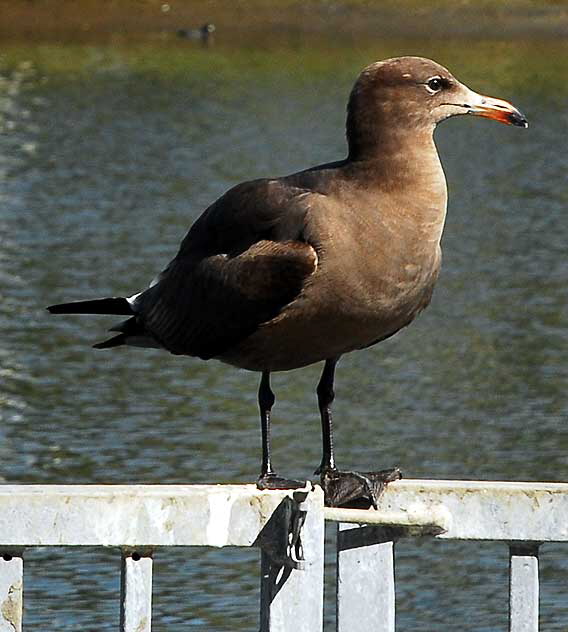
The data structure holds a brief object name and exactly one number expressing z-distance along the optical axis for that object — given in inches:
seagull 375.9
